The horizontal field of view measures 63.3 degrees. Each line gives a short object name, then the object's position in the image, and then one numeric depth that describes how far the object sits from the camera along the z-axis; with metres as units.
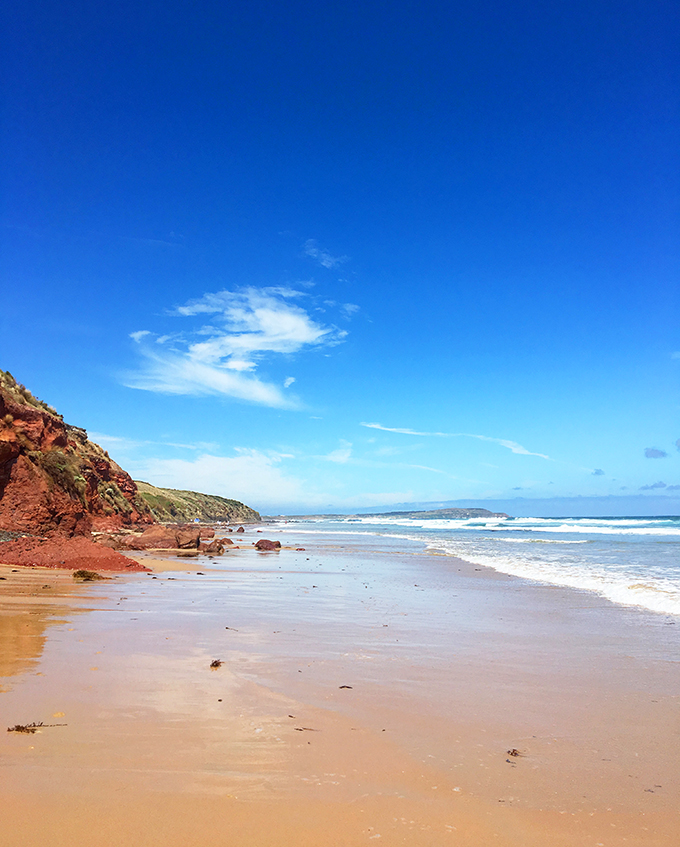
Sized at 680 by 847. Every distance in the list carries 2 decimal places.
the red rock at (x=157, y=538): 23.34
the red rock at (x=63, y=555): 14.83
